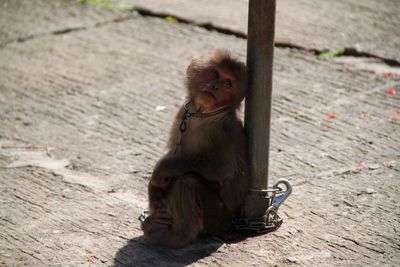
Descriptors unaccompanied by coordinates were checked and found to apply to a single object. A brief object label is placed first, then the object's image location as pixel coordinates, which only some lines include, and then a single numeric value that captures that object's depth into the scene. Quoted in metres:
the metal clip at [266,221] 9.20
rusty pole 8.80
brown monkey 8.71
